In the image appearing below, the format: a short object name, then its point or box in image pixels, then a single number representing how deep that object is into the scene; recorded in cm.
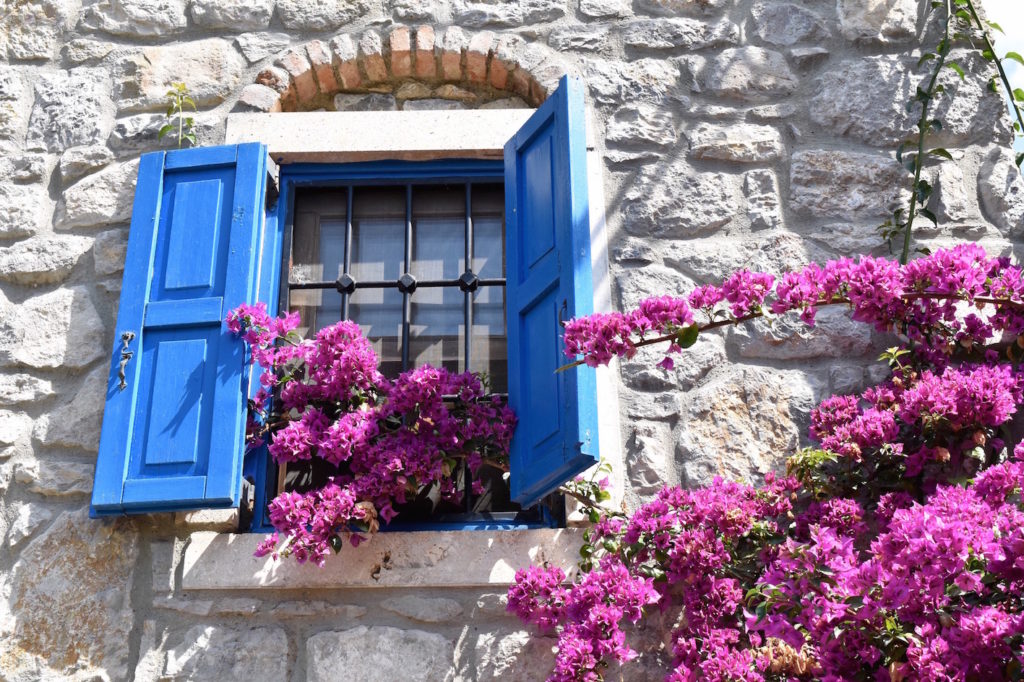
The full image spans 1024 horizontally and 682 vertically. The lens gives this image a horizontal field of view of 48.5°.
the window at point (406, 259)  368
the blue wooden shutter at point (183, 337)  314
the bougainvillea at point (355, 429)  305
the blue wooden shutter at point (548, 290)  292
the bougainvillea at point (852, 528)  227
